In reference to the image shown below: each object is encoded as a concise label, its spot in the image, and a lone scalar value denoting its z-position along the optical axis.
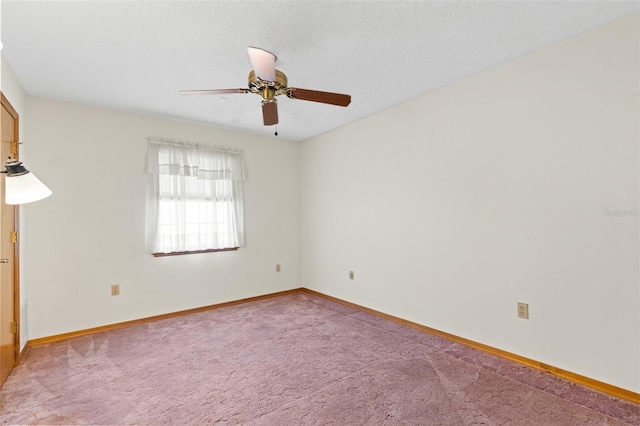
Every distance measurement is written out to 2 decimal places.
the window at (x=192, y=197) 3.72
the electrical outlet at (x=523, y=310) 2.49
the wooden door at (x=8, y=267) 2.27
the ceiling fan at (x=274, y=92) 2.18
